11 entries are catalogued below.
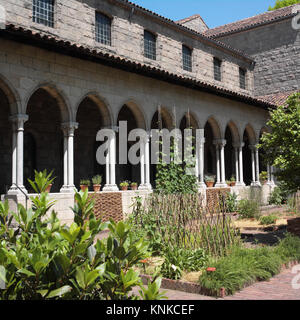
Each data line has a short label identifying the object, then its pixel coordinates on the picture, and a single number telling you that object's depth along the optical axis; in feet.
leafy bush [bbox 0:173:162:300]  8.64
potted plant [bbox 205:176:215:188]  53.01
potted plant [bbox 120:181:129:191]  42.48
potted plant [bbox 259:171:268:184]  65.00
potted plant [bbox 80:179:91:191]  39.19
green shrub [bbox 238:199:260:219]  42.45
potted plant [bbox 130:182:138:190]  43.24
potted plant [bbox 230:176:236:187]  58.05
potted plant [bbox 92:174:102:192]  39.78
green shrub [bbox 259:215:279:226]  38.32
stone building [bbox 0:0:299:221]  33.68
